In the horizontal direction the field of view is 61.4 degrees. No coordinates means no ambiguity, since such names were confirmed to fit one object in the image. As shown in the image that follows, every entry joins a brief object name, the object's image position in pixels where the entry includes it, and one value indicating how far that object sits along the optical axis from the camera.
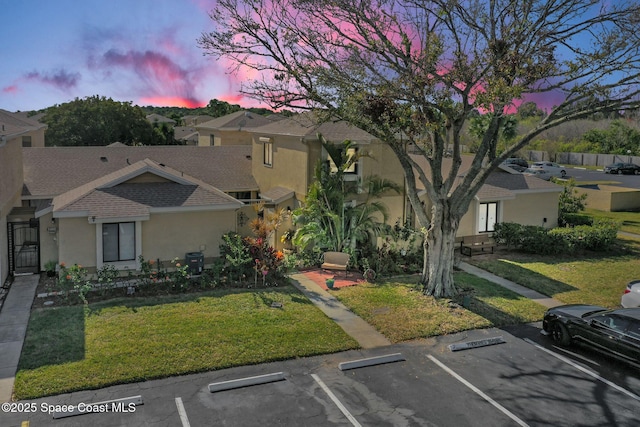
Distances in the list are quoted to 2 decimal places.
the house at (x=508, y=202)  27.33
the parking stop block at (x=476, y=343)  14.27
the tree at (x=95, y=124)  54.47
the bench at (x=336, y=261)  21.02
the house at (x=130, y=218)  19.28
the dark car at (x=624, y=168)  63.11
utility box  20.28
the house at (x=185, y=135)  60.14
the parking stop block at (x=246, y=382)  11.48
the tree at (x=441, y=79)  15.66
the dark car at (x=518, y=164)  60.62
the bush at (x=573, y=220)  30.61
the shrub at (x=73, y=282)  16.89
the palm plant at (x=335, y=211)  22.23
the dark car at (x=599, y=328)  12.95
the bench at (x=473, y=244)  25.28
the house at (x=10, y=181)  18.92
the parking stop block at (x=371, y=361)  12.85
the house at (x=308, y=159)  23.61
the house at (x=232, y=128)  42.72
